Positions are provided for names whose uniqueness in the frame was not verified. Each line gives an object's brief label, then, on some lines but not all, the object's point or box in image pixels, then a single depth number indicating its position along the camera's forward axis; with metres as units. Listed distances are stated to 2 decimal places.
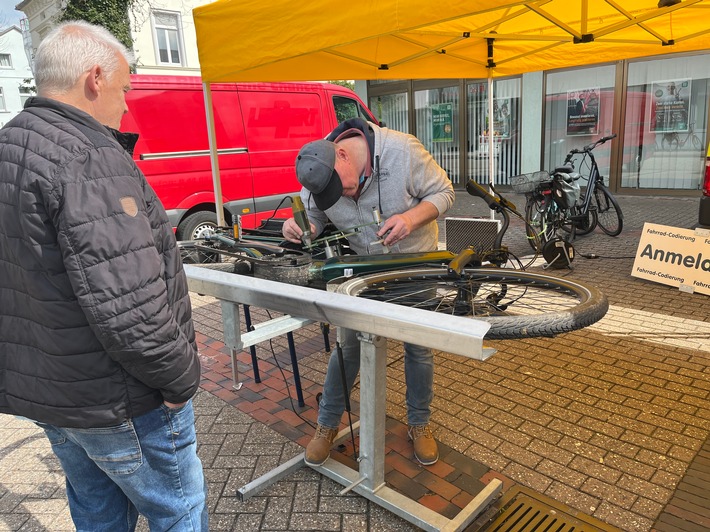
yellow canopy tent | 3.49
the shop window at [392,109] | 15.69
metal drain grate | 2.38
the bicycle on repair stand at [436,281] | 2.66
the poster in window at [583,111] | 12.08
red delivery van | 6.83
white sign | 5.44
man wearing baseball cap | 2.65
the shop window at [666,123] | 10.83
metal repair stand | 1.48
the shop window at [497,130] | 13.64
